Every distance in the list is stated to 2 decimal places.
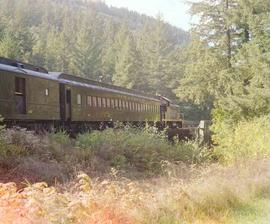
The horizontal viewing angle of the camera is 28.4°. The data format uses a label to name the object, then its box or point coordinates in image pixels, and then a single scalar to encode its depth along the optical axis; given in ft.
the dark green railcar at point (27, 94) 57.06
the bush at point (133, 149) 65.51
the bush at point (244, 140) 70.46
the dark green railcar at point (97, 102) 78.48
